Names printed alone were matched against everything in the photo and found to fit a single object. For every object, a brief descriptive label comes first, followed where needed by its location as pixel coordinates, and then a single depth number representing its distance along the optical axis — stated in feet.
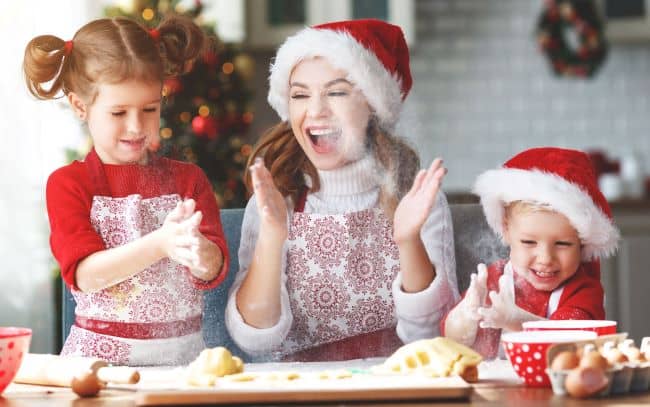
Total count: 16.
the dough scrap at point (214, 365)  9.19
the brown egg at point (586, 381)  8.65
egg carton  8.76
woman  9.94
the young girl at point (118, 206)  9.72
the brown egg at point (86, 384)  8.96
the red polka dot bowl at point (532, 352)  8.99
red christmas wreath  22.33
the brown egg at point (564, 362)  8.76
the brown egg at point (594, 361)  8.68
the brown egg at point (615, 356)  8.85
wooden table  8.65
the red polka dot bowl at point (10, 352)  8.96
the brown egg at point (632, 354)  9.02
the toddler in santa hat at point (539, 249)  9.77
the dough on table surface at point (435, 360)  9.20
